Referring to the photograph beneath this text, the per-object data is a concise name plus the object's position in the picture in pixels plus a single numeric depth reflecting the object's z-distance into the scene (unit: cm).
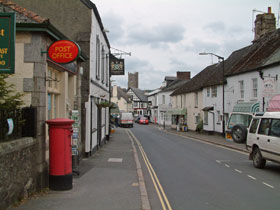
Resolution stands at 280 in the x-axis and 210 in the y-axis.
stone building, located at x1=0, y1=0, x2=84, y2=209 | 721
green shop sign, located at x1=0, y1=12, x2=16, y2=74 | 630
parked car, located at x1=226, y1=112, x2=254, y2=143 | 1409
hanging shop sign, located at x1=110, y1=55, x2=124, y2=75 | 2449
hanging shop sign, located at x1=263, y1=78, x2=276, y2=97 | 1880
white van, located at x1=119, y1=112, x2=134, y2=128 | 5456
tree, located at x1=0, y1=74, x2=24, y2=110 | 697
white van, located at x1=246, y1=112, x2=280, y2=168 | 1167
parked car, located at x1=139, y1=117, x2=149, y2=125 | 6831
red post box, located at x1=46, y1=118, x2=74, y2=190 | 818
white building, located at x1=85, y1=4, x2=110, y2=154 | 1550
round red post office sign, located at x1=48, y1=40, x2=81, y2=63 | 809
